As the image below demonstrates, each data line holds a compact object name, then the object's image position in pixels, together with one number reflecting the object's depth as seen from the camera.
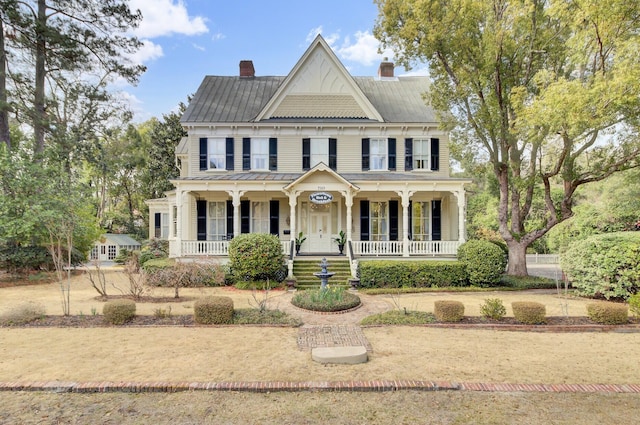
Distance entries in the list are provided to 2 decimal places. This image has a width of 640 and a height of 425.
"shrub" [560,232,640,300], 10.81
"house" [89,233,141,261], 26.11
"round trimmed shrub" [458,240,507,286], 13.33
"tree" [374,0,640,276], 10.69
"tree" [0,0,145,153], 16.72
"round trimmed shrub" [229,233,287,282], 13.09
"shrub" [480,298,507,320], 8.50
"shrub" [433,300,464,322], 8.45
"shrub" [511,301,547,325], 8.20
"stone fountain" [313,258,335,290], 11.02
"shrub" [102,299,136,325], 8.27
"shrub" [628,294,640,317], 8.53
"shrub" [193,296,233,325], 8.35
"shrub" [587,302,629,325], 8.16
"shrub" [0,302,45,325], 8.36
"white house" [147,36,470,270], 17.52
